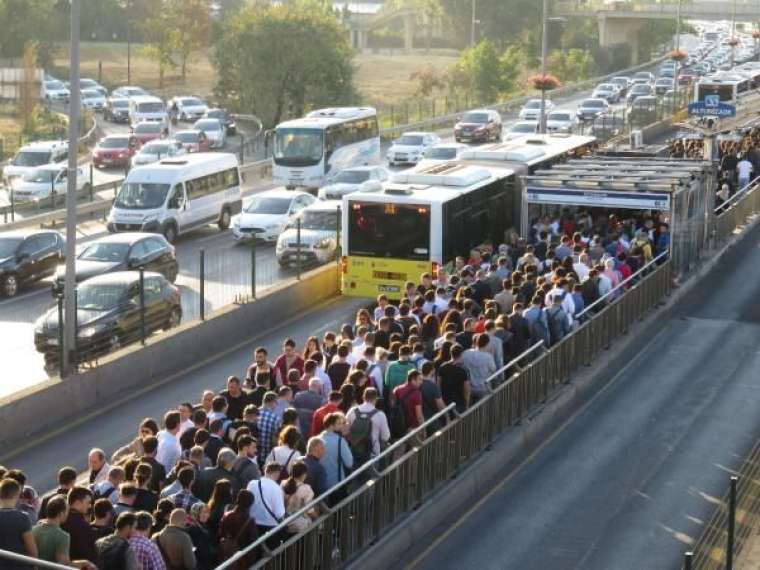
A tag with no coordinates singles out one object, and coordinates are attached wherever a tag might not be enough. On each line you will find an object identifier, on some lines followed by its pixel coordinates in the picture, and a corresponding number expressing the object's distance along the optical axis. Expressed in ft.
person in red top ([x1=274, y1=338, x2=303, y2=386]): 59.57
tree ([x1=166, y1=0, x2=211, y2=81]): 333.83
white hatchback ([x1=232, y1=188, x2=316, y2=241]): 118.52
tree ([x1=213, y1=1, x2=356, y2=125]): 234.38
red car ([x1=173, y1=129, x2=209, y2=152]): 194.15
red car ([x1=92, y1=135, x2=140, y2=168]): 184.44
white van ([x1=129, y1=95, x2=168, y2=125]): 228.43
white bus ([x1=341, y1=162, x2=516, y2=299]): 88.58
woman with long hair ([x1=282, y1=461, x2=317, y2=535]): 43.52
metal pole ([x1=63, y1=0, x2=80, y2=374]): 68.64
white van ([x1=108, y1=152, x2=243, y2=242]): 121.60
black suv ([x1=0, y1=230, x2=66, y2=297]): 99.35
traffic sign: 141.18
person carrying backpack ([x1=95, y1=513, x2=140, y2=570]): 37.19
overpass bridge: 402.31
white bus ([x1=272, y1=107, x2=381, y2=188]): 156.76
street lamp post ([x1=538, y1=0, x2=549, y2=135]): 158.30
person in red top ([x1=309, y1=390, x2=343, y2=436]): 50.19
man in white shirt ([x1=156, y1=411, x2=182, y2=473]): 47.62
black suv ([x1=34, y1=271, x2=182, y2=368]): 75.41
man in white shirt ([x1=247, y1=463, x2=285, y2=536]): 42.68
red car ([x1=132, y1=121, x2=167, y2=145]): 201.32
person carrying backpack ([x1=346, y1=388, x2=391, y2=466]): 50.39
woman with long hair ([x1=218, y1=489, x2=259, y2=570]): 40.98
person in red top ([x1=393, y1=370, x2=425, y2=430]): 54.19
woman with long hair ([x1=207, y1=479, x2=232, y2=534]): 41.73
